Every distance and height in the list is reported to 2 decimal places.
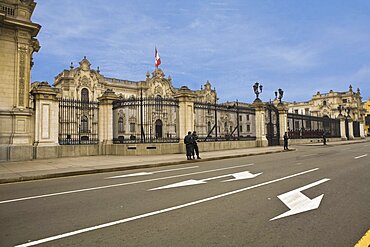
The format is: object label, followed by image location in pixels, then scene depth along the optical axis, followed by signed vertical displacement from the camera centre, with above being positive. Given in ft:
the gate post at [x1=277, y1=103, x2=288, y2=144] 98.17 +4.76
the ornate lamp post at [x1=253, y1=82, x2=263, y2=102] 86.63 +14.80
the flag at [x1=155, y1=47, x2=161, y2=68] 154.77 +44.22
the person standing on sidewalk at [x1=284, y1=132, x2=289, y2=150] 75.15 -2.91
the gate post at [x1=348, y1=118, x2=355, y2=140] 163.63 +1.47
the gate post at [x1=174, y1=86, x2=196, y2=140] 64.13 +5.33
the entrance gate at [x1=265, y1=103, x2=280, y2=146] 93.81 +2.52
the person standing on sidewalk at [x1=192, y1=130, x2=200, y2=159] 50.21 -1.94
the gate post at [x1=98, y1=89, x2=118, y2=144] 62.20 +4.08
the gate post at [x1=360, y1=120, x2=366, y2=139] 187.01 -0.28
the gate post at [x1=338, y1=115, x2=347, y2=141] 154.51 +1.47
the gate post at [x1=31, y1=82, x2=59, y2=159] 52.85 +3.09
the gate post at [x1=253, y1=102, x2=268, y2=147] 86.94 +2.72
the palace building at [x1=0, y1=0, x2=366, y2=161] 51.52 +4.32
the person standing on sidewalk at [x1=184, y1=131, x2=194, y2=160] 49.41 -2.09
